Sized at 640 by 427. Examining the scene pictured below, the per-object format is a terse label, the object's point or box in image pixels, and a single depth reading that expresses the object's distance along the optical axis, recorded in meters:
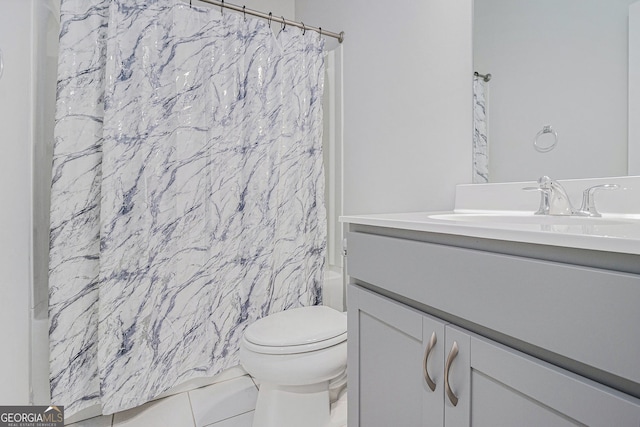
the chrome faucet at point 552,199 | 0.92
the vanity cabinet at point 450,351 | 0.48
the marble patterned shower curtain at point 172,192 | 1.33
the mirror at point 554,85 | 0.93
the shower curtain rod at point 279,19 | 1.59
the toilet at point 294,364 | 1.18
